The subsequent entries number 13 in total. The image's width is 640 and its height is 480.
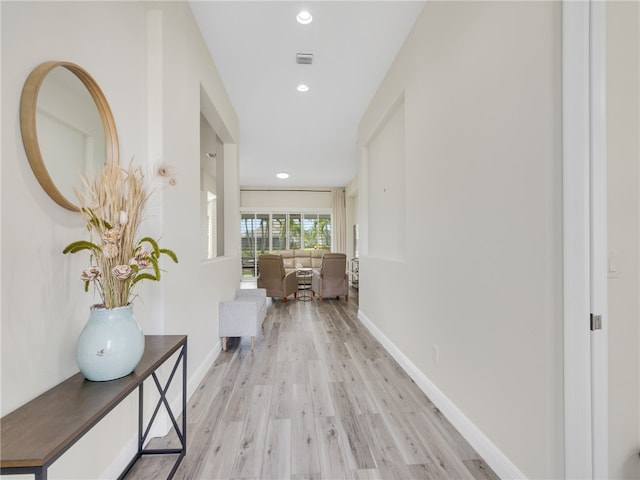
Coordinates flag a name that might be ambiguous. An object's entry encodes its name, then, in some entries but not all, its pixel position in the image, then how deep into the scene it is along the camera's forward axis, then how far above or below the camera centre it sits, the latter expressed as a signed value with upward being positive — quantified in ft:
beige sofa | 28.22 -1.67
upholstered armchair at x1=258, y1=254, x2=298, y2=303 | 18.65 -2.29
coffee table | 22.43 -2.90
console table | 2.32 -1.66
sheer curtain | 29.58 +1.94
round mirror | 3.24 +1.41
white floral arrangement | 3.66 +0.09
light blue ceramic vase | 3.54 -1.25
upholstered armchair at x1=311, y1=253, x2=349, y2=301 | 18.93 -2.36
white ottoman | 10.37 -2.69
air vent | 9.10 +5.50
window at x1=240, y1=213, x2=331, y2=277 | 29.35 +0.71
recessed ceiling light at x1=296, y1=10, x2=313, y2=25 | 7.46 +5.56
